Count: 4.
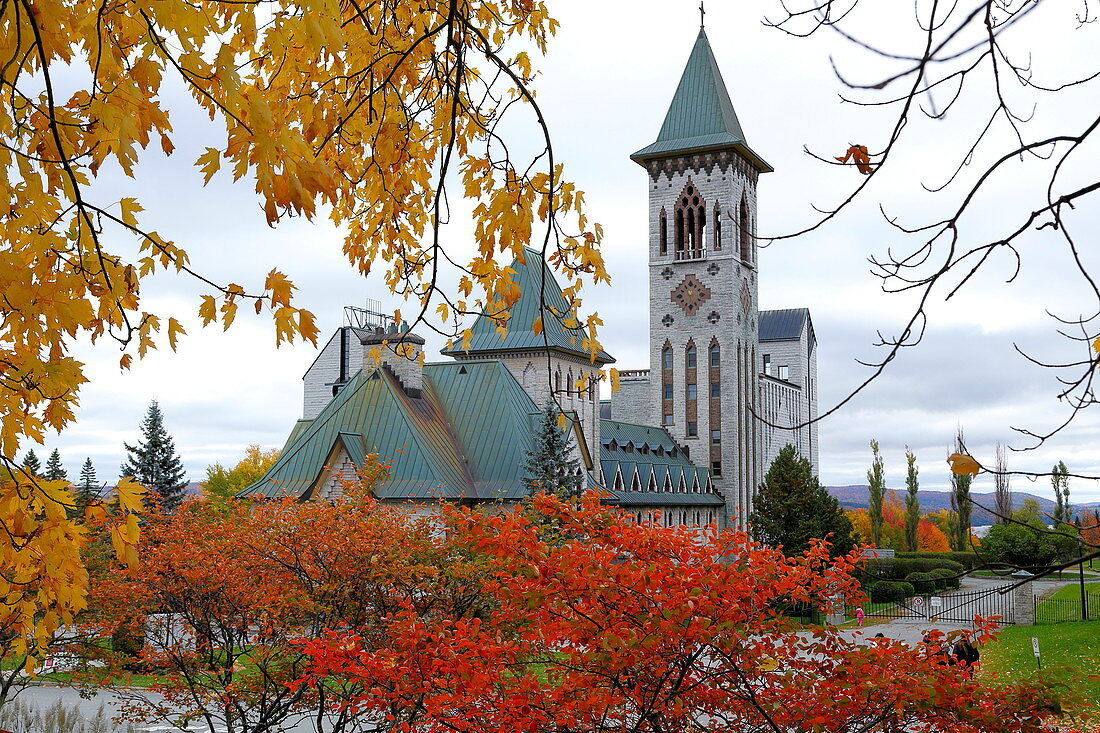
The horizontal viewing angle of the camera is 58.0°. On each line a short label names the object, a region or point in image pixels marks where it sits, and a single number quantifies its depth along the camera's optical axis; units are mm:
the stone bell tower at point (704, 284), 58875
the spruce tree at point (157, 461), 38031
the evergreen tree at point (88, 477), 42406
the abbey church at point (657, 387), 37062
